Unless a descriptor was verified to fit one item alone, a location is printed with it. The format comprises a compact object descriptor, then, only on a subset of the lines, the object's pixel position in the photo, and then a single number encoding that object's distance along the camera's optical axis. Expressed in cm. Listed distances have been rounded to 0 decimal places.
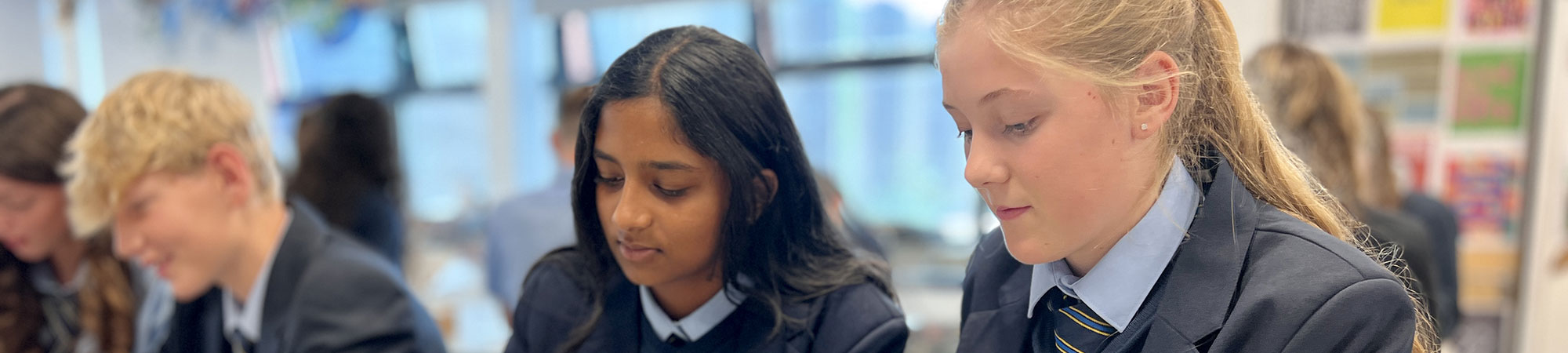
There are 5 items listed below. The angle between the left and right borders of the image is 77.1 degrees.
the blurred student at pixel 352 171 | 312
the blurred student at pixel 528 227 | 270
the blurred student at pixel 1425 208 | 262
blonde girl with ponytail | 84
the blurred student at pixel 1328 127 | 216
